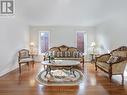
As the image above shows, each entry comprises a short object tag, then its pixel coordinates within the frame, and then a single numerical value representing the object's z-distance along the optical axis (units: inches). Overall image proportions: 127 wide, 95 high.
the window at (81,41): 192.3
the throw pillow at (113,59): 104.6
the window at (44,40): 191.4
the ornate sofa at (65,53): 152.8
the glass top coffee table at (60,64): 111.7
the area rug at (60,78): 94.1
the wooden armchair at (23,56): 135.9
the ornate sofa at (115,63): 98.8
